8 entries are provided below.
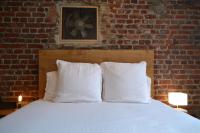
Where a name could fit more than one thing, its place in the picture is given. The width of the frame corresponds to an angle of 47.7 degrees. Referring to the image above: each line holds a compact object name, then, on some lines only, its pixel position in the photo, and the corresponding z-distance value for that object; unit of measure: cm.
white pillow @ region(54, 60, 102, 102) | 266
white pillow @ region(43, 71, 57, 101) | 285
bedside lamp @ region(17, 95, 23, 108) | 301
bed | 172
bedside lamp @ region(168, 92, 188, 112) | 307
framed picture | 319
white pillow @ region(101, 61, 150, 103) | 272
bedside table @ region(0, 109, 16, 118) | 276
